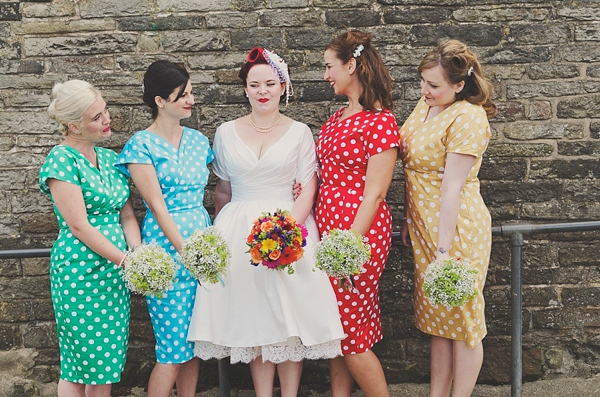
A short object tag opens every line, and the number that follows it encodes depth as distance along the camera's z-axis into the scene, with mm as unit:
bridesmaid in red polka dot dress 2932
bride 2896
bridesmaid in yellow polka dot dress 2764
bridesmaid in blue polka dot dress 2928
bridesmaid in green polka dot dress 2764
